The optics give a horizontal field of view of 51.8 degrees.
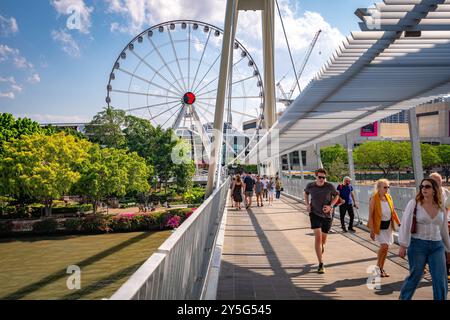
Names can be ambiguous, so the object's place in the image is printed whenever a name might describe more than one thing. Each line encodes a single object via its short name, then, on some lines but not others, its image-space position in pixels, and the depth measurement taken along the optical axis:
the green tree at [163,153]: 54.91
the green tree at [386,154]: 61.91
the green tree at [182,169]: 54.16
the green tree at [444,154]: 61.16
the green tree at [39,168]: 38.78
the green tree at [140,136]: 56.22
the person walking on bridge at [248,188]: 17.92
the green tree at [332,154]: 73.88
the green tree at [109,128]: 63.69
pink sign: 53.88
